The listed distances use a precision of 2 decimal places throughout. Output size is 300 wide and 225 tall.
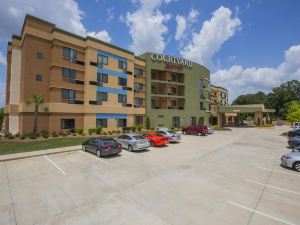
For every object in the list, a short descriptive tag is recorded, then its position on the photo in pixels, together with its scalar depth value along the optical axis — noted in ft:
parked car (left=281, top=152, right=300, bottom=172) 38.91
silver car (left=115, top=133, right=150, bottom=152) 56.07
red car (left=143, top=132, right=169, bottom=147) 65.26
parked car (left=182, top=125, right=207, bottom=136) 103.70
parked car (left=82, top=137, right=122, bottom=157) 48.03
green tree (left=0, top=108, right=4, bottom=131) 223.59
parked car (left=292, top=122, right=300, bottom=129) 144.56
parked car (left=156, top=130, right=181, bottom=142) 73.26
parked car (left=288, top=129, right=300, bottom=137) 80.64
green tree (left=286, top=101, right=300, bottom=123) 125.17
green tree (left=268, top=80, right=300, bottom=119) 292.32
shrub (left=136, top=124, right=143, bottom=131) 116.18
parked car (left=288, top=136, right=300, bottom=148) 64.03
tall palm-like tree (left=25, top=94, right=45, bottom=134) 80.02
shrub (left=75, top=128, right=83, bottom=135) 90.88
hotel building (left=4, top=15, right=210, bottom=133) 85.10
